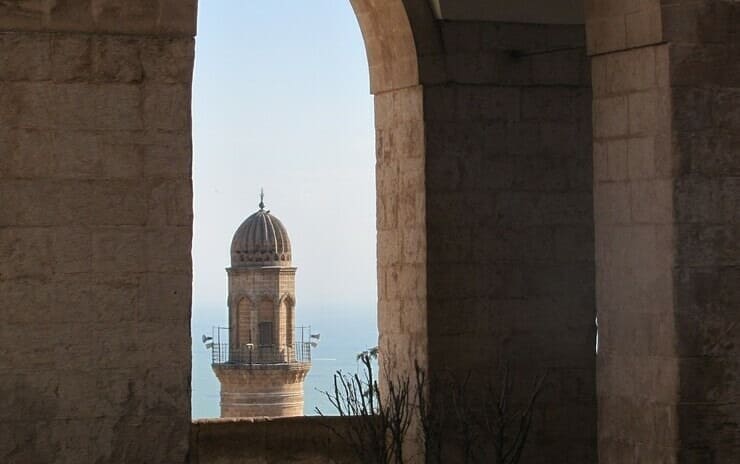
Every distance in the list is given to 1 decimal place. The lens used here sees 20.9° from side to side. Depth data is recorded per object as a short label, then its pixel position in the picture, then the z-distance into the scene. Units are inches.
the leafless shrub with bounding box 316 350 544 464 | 448.5
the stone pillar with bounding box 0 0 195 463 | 354.0
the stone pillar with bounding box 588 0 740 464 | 390.3
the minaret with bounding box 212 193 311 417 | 2395.4
